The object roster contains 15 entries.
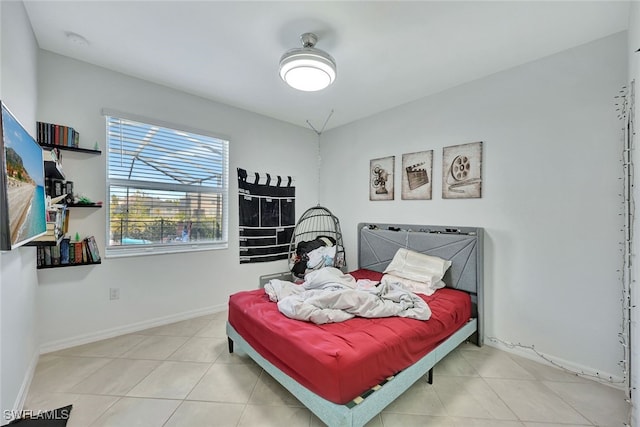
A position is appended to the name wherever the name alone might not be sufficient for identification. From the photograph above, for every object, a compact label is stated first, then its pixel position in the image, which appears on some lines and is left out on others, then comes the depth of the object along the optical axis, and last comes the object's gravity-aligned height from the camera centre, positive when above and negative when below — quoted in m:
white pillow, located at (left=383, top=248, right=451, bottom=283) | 2.73 -0.57
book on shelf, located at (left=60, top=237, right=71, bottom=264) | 2.36 -0.34
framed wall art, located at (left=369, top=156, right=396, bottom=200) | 3.54 +0.48
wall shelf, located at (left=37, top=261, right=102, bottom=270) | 2.26 -0.46
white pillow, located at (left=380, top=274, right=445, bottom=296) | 2.60 -0.73
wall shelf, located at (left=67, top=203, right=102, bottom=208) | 2.39 +0.07
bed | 1.44 -0.85
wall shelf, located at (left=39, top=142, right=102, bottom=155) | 2.29 +0.58
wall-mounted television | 1.22 +0.14
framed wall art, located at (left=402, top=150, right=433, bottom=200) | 3.15 +0.46
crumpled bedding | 1.91 -0.69
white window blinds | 2.78 +0.28
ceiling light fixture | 2.05 +1.15
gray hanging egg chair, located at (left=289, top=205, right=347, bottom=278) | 3.78 -0.33
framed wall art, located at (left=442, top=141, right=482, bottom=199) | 2.76 +0.45
